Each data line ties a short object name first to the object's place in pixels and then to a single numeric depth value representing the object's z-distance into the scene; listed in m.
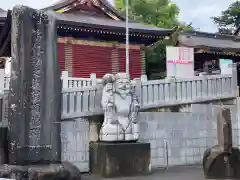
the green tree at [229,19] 48.78
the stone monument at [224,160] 9.80
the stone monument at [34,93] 6.24
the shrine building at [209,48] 21.33
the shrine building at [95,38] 19.31
